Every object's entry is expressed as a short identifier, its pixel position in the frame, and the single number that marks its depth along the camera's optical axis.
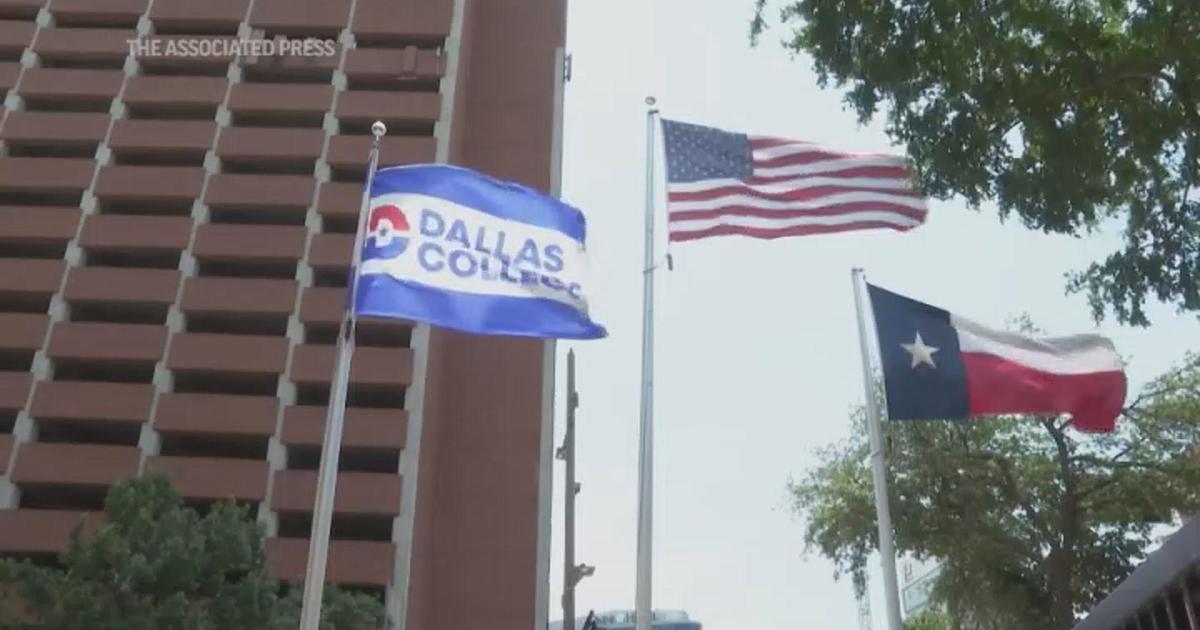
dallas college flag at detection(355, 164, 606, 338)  9.02
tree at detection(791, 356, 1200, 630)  24.53
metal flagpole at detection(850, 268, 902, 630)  12.25
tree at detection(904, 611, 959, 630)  36.88
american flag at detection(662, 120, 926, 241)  12.84
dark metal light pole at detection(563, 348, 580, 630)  16.17
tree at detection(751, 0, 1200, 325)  10.98
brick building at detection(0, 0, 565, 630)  35.16
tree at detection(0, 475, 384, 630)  20.72
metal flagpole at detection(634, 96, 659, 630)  10.50
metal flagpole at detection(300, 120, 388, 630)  8.18
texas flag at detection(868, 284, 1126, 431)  12.27
